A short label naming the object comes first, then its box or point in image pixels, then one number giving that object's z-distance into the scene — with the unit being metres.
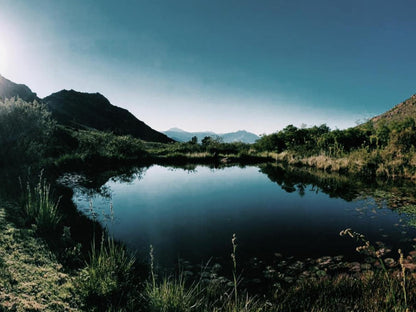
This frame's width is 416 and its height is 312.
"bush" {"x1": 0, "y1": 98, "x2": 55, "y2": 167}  9.98
